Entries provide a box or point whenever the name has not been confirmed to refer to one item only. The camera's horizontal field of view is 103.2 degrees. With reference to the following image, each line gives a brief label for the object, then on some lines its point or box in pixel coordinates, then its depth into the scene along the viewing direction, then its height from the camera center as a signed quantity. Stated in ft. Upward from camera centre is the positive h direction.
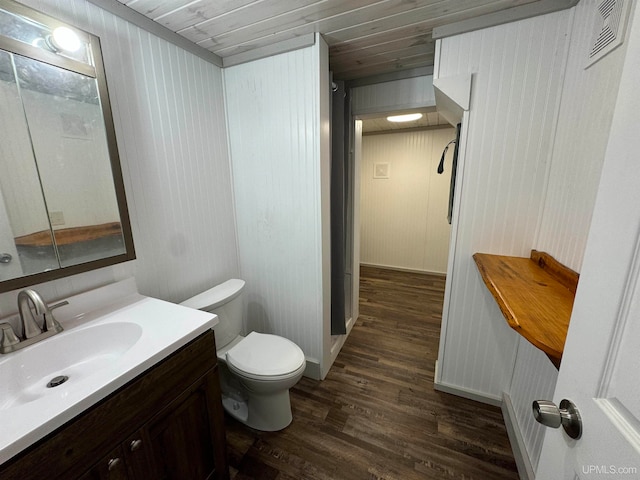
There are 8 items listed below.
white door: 1.20 -0.68
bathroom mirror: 2.97 +0.46
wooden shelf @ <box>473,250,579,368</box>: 2.32 -1.30
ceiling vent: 2.77 +1.83
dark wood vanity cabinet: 2.09 -2.42
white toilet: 4.42 -3.08
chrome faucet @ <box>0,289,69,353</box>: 2.82 -1.56
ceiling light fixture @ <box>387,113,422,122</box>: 9.48 +2.64
